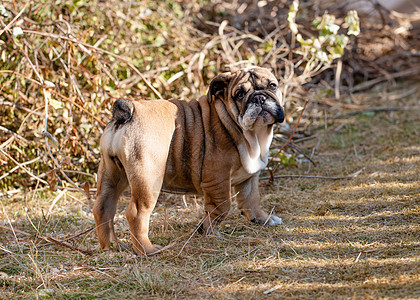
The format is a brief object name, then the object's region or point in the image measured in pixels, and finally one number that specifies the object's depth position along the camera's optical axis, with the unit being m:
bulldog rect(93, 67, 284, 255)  6.78
